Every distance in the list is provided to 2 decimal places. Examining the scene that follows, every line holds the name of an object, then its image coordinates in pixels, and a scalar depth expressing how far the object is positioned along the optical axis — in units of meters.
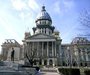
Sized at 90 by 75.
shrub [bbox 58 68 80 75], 10.43
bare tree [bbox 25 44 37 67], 32.07
